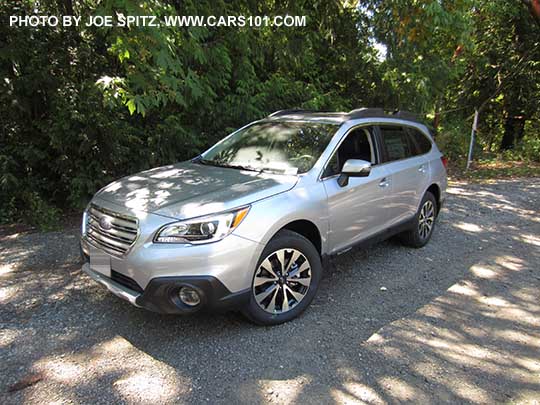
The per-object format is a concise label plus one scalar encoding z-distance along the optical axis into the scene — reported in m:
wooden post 10.09
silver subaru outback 2.77
